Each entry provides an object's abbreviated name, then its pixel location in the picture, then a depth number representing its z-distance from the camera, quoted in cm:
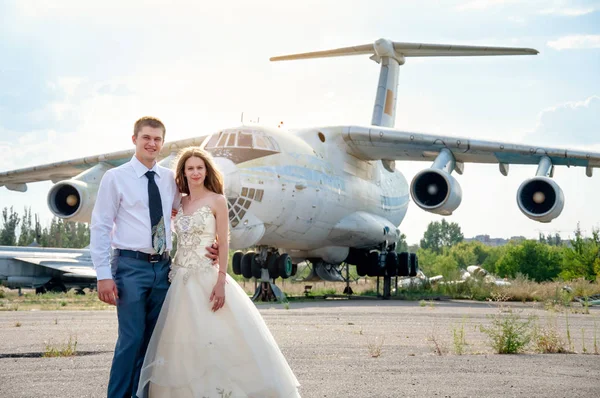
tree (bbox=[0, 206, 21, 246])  5297
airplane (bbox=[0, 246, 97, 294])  2805
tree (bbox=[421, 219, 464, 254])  11306
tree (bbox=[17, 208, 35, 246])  5300
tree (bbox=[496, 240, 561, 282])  4922
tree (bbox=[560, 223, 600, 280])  2814
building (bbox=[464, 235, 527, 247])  16173
